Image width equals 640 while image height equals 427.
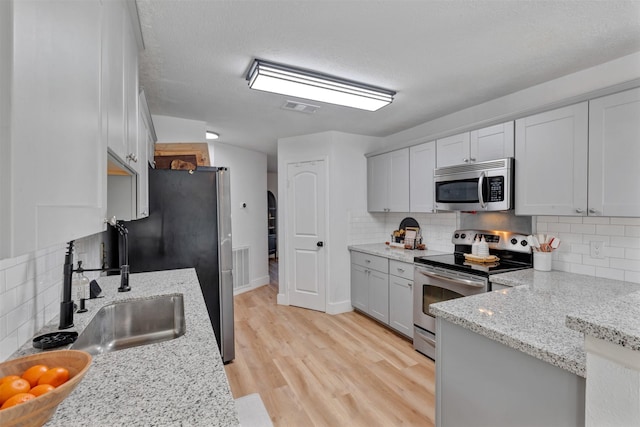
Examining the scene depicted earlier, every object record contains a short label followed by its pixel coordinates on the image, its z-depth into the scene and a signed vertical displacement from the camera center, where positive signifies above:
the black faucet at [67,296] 1.23 -0.35
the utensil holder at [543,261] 2.30 -0.38
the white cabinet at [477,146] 2.43 +0.58
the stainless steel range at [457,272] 2.36 -0.51
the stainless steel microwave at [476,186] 2.38 +0.21
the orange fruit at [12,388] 0.62 -0.38
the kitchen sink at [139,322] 1.54 -0.62
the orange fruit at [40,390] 0.64 -0.39
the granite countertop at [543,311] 0.99 -0.47
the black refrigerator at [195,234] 2.42 -0.20
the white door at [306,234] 3.89 -0.31
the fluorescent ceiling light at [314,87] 2.08 +0.95
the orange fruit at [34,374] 0.69 -0.38
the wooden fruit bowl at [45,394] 0.57 -0.39
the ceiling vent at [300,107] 2.77 +0.99
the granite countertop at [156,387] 0.74 -0.51
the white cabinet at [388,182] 3.43 +0.35
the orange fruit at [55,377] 0.69 -0.39
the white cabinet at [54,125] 0.43 +0.15
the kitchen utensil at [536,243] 2.36 -0.25
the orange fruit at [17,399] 0.60 -0.39
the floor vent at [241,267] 4.74 -0.91
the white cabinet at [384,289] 3.04 -0.89
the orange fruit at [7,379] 0.65 -0.37
